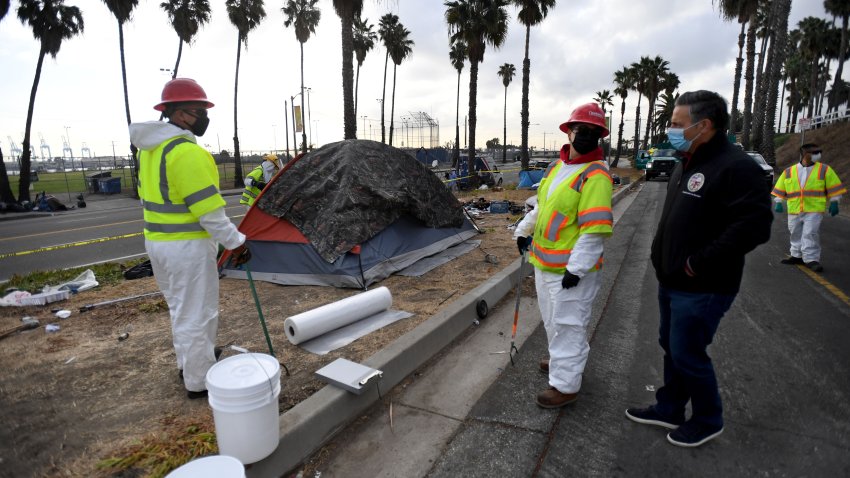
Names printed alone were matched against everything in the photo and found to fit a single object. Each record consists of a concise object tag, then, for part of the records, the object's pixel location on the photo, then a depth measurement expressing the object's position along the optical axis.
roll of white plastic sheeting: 4.07
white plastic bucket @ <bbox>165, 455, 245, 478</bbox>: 1.85
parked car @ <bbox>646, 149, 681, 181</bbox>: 25.12
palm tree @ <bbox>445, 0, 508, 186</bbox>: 21.20
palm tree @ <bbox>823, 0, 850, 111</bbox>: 32.53
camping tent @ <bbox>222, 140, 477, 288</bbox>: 5.99
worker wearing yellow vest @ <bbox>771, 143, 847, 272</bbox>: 6.54
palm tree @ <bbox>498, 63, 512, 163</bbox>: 61.41
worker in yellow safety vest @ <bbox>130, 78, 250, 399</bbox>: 3.00
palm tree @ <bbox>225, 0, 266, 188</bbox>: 26.64
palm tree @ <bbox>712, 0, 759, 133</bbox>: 24.48
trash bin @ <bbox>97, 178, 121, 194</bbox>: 23.59
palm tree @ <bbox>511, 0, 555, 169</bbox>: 22.55
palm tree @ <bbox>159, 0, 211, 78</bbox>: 24.50
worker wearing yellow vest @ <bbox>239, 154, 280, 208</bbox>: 7.81
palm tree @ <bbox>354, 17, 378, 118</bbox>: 37.66
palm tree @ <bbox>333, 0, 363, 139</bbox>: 14.71
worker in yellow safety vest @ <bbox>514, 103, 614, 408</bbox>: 2.81
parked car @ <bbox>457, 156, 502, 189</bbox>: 21.28
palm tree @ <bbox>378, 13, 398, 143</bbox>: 37.56
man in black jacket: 2.28
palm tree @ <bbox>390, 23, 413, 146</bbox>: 38.38
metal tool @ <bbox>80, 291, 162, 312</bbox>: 5.08
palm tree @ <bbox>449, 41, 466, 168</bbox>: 38.41
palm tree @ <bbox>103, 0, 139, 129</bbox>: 20.48
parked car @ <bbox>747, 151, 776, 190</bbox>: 17.50
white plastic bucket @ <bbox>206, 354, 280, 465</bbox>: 2.28
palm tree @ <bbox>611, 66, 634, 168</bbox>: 46.62
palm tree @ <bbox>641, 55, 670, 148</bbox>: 44.66
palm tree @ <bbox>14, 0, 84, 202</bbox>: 18.88
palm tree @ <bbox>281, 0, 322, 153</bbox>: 32.31
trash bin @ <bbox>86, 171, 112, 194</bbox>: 24.22
